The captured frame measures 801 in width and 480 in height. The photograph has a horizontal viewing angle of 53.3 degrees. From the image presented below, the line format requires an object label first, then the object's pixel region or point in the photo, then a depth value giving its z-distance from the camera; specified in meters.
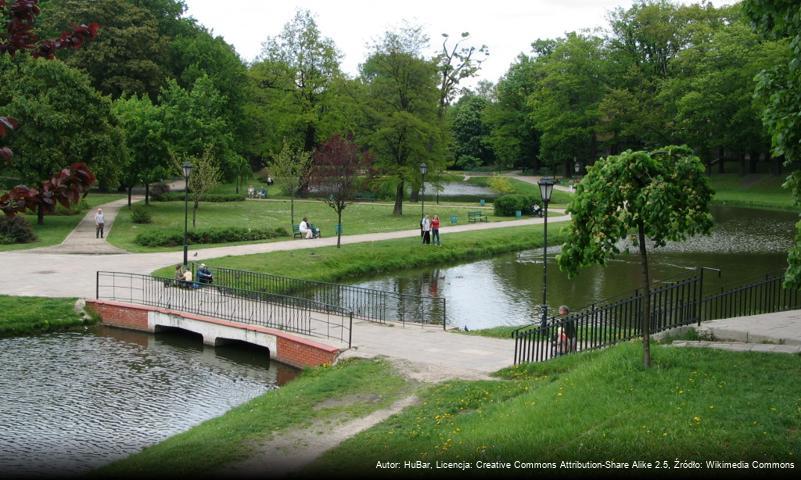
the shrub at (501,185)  68.56
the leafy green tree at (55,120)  40.44
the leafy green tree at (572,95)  78.44
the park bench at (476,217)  52.11
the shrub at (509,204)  56.59
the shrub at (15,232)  35.53
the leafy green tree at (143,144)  49.75
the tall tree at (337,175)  38.84
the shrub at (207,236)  36.38
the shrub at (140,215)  44.03
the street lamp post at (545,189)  20.59
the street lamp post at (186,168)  28.69
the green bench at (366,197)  68.74
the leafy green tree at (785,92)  11.83
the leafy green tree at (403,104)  52.62
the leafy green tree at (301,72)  70.75
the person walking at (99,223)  37.59
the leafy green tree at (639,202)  11.65
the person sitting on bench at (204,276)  26.31
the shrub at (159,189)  59.17
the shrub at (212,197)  58.91
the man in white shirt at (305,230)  39.88
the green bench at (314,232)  40.57
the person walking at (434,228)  39.72
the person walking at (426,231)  39.78
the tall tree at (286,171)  47.09
